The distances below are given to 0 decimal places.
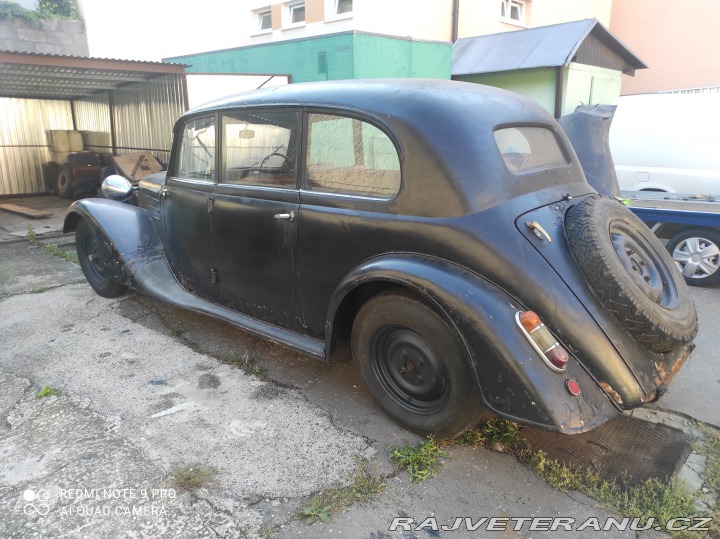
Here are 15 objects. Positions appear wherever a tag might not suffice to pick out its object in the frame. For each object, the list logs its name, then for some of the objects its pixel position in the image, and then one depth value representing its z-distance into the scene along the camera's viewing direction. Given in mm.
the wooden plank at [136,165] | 10148
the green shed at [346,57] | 9719
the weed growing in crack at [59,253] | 6605
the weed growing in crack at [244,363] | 3617
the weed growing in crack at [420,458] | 2584
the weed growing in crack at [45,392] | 3334
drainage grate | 2627
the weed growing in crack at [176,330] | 4273
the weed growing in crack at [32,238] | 7402
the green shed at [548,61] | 11094
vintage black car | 2412
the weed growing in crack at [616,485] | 2314
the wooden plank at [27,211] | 9398
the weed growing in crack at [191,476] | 2506
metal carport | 9258
